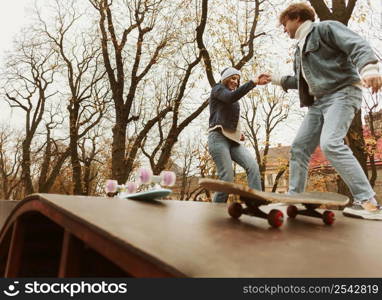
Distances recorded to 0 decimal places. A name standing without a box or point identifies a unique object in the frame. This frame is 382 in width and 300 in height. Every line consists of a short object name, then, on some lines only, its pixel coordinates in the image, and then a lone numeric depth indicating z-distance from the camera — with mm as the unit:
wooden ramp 1092
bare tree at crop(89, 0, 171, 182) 12820
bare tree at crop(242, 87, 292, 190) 20906
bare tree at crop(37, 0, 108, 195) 17266
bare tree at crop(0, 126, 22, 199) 22553
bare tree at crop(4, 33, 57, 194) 17750
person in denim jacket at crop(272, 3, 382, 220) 2752
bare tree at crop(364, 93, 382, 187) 12367
